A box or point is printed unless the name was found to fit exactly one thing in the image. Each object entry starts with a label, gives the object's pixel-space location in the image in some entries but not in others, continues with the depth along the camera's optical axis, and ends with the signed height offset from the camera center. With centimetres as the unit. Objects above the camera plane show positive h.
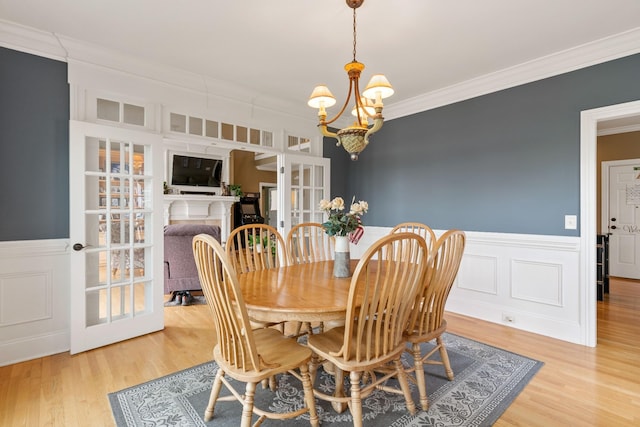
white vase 220 -31
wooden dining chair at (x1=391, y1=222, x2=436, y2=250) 288 -19
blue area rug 183 -118
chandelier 205 +72
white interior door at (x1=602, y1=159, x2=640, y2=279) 527 -5
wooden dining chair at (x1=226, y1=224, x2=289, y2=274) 250 -34
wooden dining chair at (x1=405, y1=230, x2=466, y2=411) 192 -52
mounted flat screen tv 666 +86
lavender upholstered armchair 394 -56
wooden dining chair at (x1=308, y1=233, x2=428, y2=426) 150 -58
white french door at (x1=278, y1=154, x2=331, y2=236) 420 +35
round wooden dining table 156 -45
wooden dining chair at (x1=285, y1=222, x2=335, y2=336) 286 -32
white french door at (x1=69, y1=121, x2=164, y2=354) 269 -18
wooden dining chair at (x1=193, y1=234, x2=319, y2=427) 145 -67
